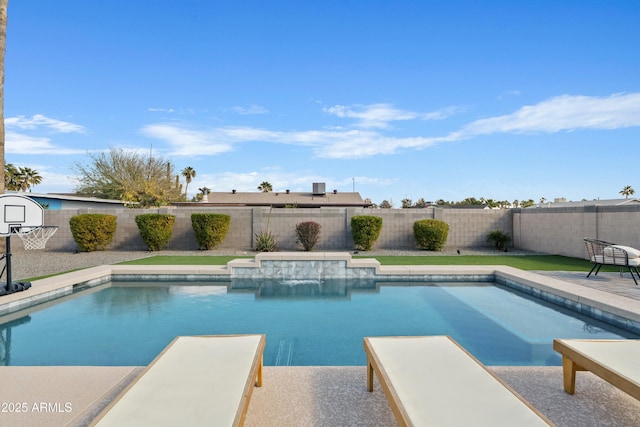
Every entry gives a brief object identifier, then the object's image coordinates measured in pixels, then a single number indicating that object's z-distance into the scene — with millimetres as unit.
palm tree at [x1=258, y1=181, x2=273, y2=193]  49438
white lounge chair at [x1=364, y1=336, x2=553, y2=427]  2121
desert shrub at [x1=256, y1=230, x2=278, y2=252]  14750
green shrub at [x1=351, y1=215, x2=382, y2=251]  14805
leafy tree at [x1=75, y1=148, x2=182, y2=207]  28281
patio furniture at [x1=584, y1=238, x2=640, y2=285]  7797
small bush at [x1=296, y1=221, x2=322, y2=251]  14617
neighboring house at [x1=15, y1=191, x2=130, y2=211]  21641
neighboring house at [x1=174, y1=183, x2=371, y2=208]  29250
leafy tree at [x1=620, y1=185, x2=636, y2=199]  55625
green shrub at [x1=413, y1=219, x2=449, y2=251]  14812
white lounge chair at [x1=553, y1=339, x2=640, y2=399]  2596
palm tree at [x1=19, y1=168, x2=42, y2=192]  36206
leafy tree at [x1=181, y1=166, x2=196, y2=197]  47625
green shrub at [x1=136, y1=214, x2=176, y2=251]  14688
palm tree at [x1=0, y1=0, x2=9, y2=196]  10250
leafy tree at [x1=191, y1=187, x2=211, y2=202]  37494
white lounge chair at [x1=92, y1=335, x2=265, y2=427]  2141
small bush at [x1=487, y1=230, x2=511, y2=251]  15328
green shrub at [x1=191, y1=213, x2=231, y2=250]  14820
